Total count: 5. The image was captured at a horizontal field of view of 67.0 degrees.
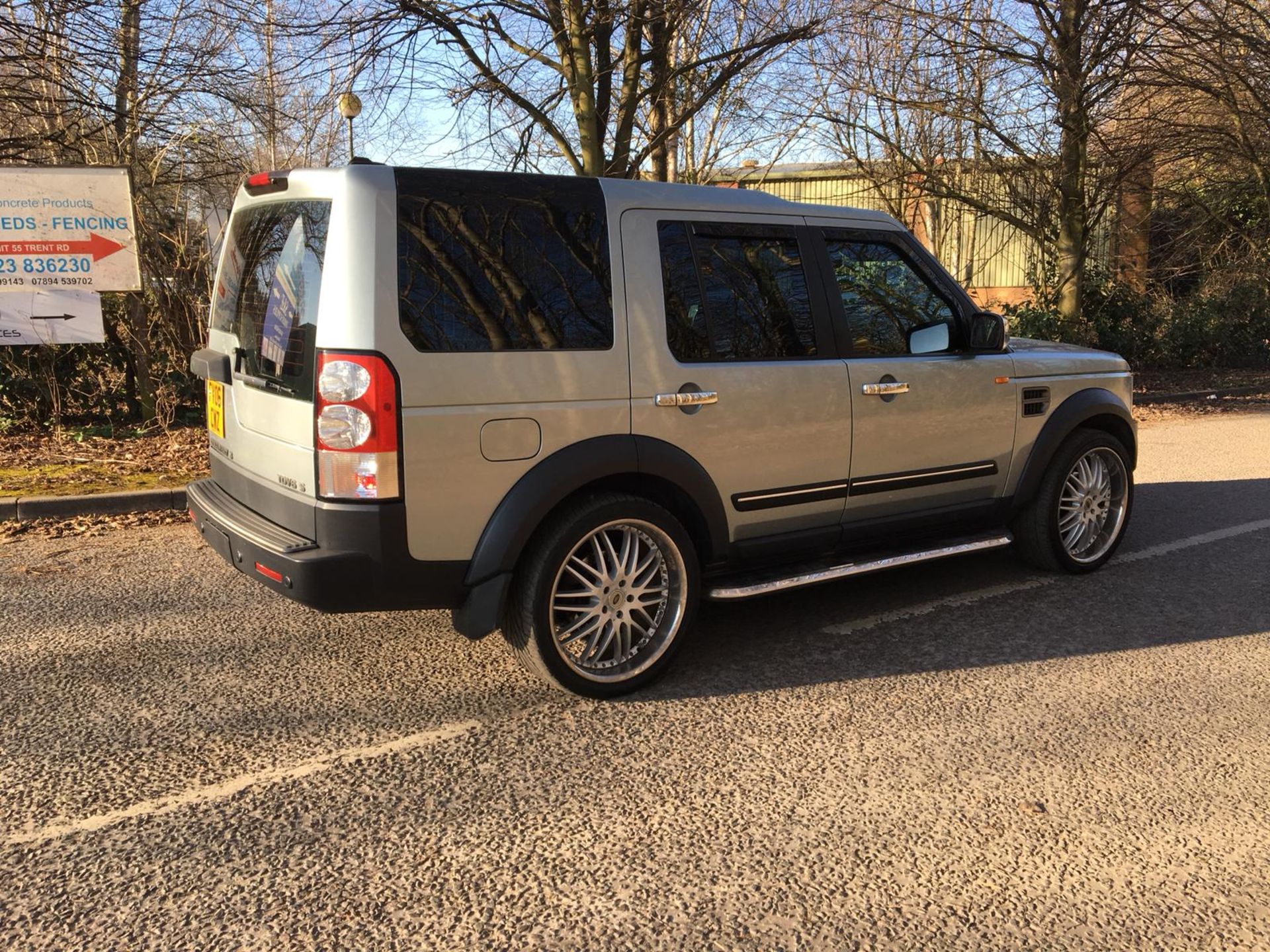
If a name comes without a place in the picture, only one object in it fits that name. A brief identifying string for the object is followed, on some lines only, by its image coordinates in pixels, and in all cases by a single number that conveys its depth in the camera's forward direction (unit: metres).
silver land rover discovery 3.28
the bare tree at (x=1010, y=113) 12.85
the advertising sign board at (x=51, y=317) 8.30
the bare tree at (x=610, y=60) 9.68
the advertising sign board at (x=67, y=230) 8.10
